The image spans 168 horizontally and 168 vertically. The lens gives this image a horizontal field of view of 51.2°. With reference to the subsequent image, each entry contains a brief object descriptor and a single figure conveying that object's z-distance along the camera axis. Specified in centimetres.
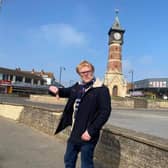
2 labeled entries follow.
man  229
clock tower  4206
